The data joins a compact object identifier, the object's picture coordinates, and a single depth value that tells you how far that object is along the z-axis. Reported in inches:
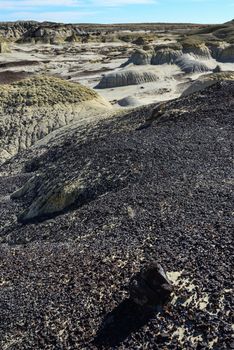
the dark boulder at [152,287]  391.9
